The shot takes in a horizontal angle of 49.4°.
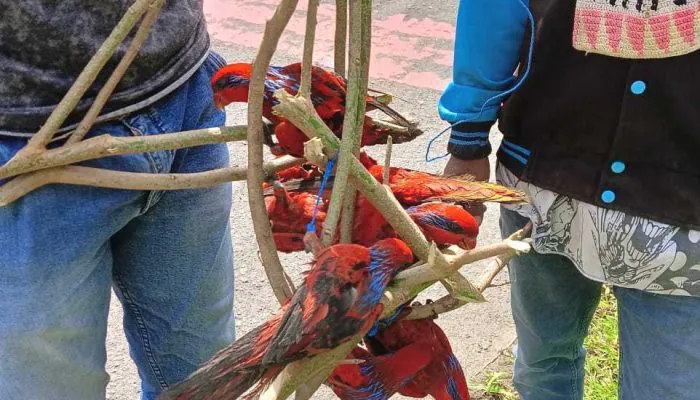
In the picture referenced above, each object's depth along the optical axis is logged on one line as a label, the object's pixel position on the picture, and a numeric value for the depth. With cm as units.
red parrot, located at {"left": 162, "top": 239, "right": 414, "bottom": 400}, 79
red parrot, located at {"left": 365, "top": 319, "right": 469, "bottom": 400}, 98
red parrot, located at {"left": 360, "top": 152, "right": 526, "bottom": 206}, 98
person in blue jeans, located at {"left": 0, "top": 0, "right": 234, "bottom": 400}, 107
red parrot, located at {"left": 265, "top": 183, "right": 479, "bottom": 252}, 92
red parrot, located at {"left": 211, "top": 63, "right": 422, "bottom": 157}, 96
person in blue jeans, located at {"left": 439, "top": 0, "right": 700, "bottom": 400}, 108
